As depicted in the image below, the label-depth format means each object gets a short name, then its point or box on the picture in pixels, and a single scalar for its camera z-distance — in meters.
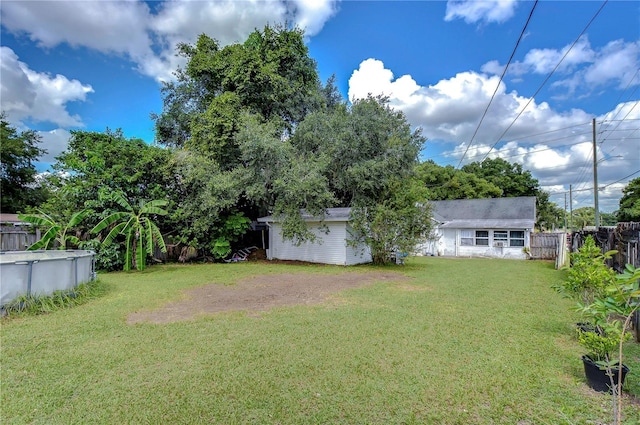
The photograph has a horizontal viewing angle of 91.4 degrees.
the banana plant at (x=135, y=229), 12.23
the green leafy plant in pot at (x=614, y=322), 2.36
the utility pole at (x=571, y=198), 33.25
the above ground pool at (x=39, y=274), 6.32
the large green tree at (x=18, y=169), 24.23
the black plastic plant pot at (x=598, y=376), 3.41
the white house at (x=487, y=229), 20.34
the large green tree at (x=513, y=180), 39.12
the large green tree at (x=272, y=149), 14.06
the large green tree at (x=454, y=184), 36.41
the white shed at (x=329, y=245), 15.09
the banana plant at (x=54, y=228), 10.30
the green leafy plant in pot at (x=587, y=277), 4.86
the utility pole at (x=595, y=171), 17.33
